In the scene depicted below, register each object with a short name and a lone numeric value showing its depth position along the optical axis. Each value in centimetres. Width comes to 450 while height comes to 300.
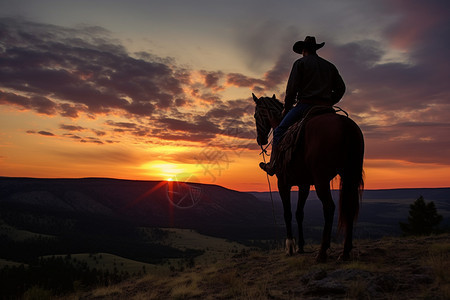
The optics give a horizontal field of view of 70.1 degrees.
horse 659
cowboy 772
